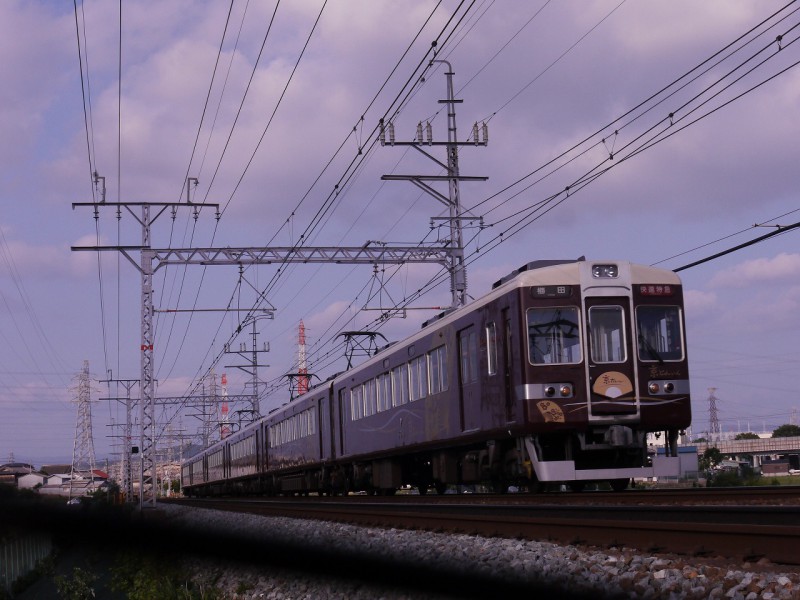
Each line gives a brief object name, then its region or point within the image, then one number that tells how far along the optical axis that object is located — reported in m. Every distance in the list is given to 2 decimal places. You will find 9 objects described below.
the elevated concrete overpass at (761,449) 72.34
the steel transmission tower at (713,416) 103.75
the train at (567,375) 13.38
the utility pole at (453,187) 24.50
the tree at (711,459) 46.38
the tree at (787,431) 105.85
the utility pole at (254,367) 50.72
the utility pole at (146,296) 26.34
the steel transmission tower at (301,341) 77.50
